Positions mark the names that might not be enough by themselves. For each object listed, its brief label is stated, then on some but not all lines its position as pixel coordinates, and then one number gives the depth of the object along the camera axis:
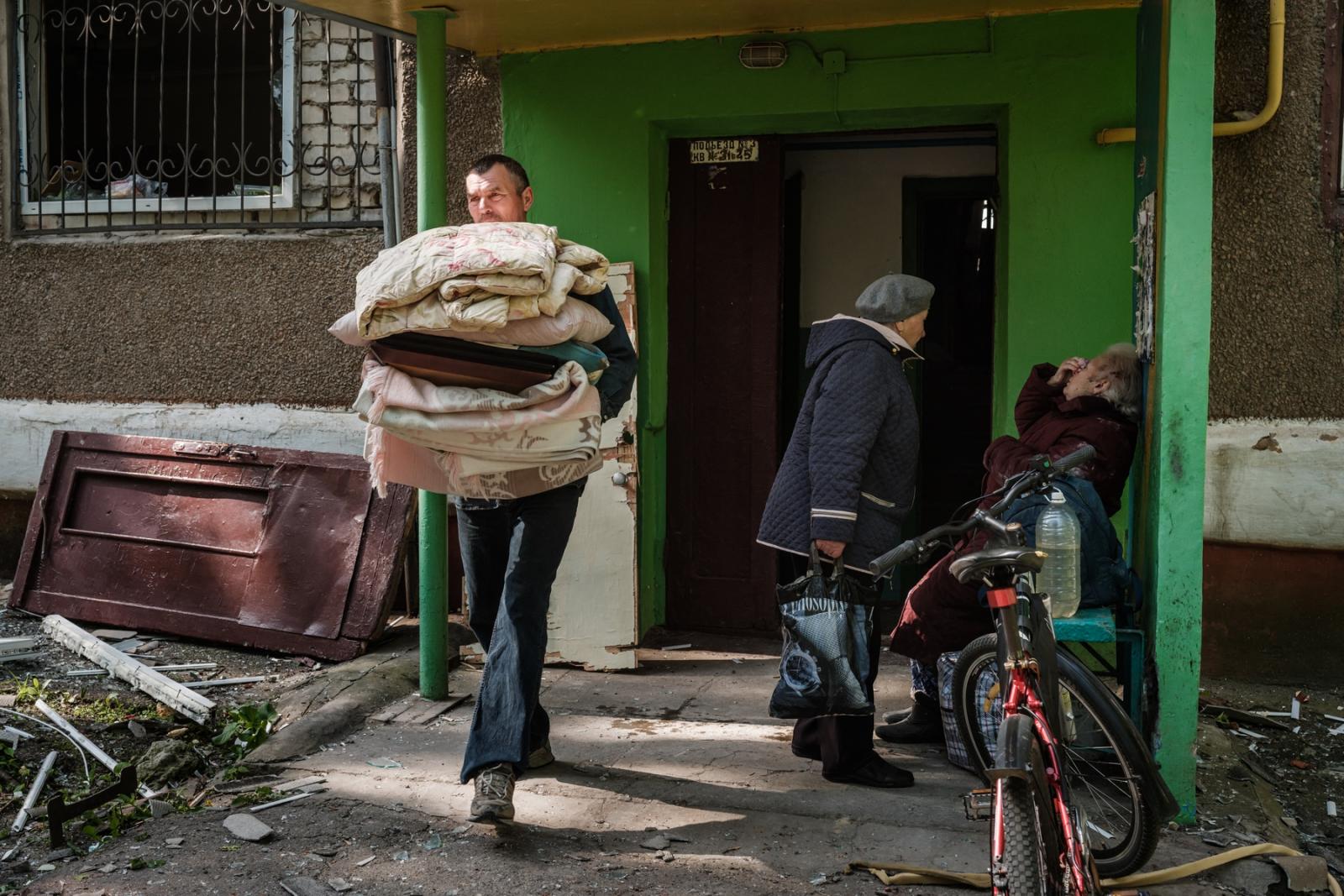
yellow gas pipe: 5.17
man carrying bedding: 3.74
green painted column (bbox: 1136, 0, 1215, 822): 3.83
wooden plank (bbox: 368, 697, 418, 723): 4.92
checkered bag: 3.91
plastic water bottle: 3.97
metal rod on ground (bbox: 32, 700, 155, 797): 4.55
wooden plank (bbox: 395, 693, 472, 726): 4.91
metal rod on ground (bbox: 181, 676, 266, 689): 5.43
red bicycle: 2.83
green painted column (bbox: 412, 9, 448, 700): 5.10
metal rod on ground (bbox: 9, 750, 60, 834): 4.04
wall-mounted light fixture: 5.56
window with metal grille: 6.73
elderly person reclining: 4.25
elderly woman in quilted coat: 4.00
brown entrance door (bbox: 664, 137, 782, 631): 6.04
